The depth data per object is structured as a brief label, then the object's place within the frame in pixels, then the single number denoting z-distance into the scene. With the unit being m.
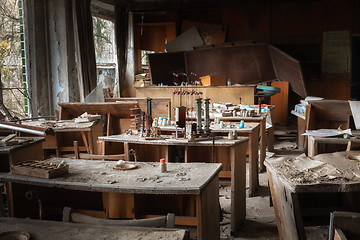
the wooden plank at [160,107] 5.63
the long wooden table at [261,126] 5.55
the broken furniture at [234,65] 9.52
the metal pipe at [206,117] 3.88
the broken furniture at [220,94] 7.81
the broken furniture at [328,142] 3.45
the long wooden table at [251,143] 4.35
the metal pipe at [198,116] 3.84
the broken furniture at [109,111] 5.52
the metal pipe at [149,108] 4.05
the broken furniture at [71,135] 4.66
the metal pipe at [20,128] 2.28
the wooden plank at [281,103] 10.20
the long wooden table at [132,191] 2.25
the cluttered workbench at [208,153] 3.49
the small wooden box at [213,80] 8.41
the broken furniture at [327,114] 4.36
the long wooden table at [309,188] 2.21
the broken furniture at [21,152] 3.25
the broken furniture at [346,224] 1.80
